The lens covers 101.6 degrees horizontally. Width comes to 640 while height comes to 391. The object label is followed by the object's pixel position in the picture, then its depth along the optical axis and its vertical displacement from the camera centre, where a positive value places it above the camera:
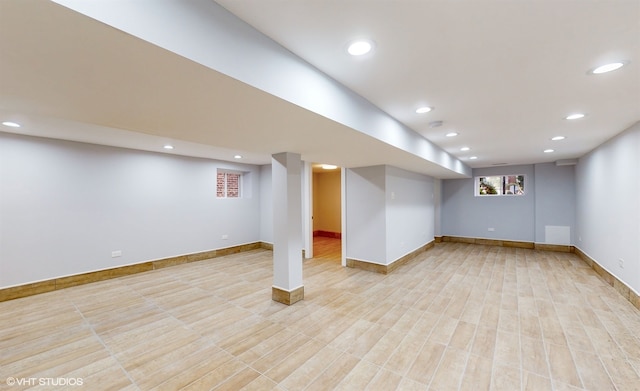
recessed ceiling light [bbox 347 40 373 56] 1.58 +0.94
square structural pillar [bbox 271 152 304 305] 3.44 -0.43
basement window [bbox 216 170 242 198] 6.60 +0.34
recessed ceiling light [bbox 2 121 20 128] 3.20 +0.93
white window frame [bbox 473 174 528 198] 7.32 +0.23
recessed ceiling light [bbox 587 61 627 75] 1.80 +0.91
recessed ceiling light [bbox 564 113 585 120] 2.89 +0.90
